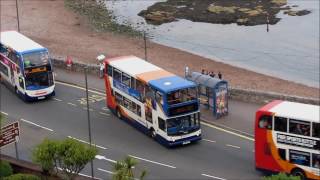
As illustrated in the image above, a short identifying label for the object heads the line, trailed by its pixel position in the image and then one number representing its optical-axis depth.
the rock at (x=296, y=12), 83.63
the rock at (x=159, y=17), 82.38
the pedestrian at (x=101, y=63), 51.12
